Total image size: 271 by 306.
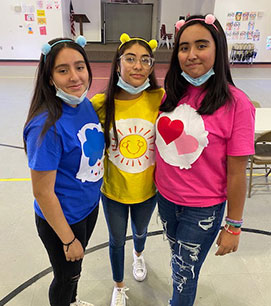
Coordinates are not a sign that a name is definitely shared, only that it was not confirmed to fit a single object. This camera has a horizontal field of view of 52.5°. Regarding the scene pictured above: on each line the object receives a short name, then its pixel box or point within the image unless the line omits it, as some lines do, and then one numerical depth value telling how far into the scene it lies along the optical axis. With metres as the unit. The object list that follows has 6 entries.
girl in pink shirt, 1.12
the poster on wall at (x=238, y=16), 11.34
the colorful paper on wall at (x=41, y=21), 10.94
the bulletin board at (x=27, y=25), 10.70
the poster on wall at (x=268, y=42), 11.78
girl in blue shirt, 1.07
